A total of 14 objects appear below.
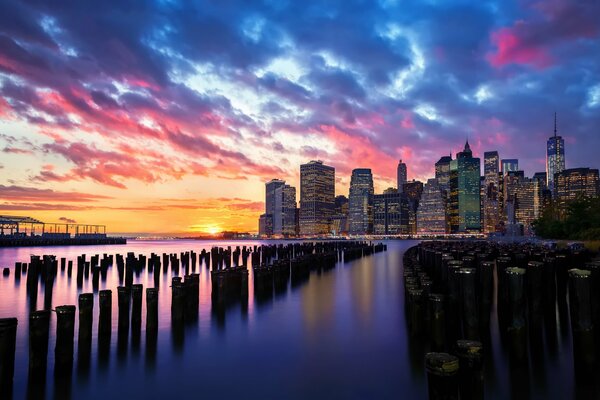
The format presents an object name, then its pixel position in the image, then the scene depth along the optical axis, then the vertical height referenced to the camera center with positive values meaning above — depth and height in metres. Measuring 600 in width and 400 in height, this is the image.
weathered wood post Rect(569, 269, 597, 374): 8.25 -1.98
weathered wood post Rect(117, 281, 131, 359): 11.84 -2.51
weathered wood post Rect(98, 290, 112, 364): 11.10 -2.64
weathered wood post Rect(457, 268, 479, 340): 9.73 -1.92
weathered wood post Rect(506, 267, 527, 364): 9.30 -2.07
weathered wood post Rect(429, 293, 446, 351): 9.53 -2.33
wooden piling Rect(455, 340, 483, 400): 5.64 -2.06
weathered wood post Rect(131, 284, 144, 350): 12.05 -2.60
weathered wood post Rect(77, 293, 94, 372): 10.06 -2.64
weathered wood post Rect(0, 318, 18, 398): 7.37 -2.28
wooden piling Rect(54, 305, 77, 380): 8.95 -2.58
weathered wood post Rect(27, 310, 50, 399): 8.45 -2.58
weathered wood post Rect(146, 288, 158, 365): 11.30 -2.81
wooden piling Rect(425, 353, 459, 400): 5.15 -1.94
